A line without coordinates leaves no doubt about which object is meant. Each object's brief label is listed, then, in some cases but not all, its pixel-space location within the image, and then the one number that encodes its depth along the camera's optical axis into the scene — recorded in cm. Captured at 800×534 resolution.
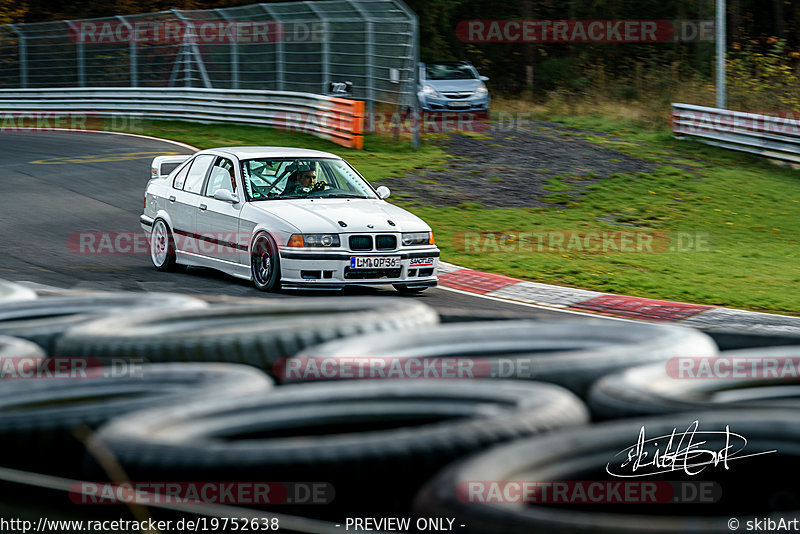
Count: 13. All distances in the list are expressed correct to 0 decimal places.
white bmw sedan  2023
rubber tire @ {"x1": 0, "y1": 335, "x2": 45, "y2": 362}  883
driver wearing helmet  2214
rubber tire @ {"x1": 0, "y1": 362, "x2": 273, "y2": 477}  683
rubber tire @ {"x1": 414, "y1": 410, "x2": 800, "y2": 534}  539
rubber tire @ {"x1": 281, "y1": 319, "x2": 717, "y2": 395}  796
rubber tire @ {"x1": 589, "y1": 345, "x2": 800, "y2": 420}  682
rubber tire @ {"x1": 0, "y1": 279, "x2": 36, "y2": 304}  1196
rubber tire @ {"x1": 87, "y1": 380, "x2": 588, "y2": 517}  582
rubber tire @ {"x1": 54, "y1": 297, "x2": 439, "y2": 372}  896
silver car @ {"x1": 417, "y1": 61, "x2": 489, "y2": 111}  5512
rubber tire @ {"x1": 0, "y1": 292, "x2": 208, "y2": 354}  1066
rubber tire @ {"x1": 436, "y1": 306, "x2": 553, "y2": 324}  1019
